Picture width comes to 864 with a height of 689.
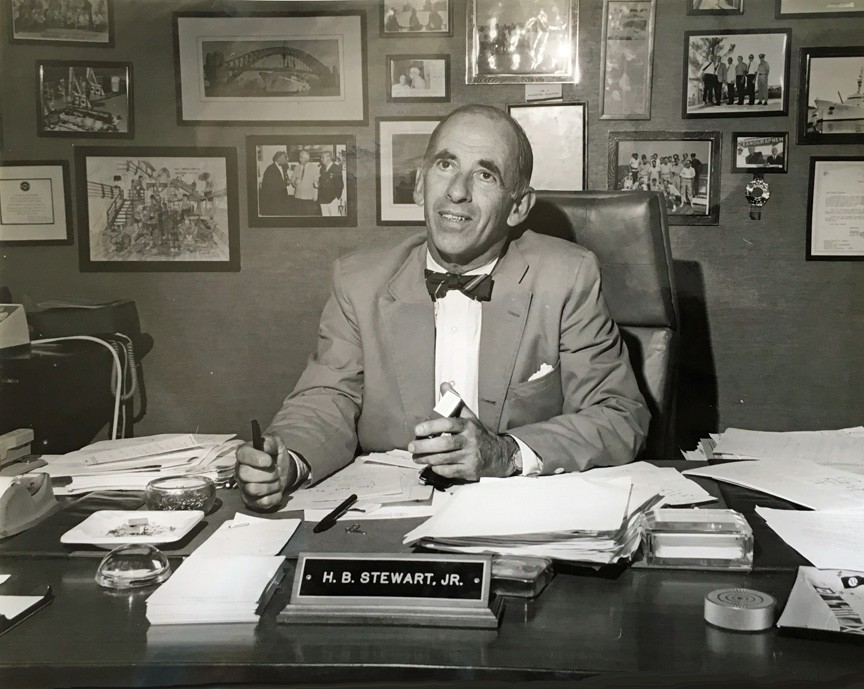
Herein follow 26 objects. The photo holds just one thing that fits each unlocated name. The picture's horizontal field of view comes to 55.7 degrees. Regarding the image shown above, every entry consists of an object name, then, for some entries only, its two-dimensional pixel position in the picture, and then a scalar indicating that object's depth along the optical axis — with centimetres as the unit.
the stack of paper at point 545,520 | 88
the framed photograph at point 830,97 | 229
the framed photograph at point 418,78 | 240
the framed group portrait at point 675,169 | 239
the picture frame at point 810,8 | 227
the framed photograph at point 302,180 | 248
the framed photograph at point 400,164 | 245
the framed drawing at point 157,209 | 251
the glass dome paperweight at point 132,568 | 86
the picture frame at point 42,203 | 254
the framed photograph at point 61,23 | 234
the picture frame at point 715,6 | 229
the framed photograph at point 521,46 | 236
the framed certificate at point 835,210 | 235
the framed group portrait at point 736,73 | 231
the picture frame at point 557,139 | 242
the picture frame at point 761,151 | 235
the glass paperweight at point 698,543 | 89
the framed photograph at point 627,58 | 236
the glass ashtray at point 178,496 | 113
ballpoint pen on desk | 102
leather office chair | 180
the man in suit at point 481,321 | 162
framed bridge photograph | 237
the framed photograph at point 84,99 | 242
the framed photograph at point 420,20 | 239
